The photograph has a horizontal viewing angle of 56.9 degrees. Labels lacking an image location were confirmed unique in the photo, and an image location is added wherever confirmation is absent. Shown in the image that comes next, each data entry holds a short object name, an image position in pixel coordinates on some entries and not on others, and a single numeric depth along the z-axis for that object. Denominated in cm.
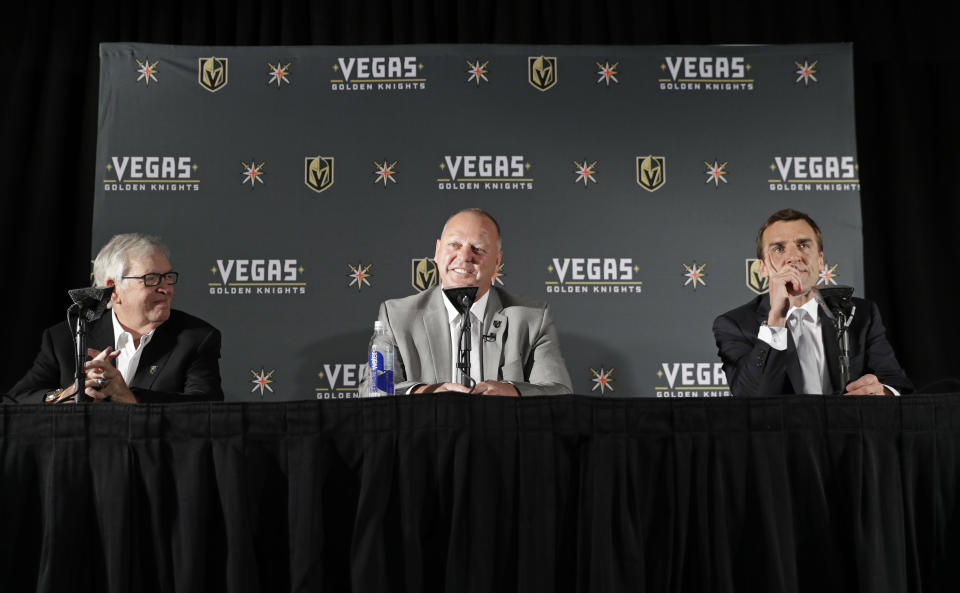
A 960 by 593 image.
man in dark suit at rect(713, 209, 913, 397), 284
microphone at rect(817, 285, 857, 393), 206
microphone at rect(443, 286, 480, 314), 199
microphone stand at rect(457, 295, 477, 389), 202
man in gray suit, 288
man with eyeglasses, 286
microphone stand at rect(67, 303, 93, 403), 189
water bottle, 228
